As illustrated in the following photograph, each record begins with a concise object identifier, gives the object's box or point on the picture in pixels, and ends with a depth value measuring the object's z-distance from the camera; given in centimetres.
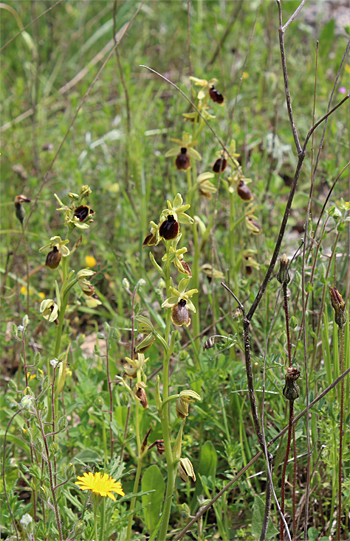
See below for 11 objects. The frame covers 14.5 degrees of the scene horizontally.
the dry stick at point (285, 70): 70
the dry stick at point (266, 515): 72
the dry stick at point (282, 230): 71
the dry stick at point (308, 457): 73
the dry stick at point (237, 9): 129
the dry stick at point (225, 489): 71
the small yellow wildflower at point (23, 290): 100
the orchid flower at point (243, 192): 88
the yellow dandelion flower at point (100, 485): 72
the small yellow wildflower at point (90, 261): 101
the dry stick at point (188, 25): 92
